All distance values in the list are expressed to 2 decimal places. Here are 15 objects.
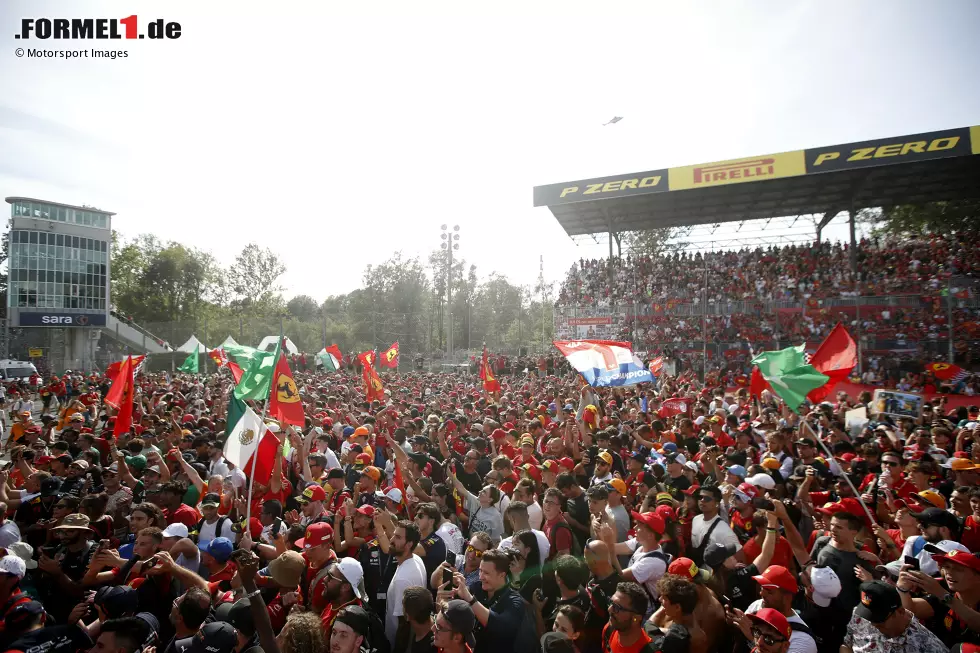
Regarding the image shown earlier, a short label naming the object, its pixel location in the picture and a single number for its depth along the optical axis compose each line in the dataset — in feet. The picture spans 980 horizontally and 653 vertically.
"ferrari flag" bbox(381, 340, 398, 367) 62.00
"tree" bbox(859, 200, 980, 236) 116.21
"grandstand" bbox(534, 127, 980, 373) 70.28
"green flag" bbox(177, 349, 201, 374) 60.10
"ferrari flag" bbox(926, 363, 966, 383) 54.34
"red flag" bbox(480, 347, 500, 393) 44.80
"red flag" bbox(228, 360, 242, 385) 35.12
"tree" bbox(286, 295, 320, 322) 213.99
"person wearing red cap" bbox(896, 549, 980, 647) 9.93
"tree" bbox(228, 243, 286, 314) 202.35
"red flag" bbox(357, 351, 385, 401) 46.03
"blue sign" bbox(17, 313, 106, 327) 135.44
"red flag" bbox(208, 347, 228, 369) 63.87
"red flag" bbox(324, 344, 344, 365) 74.74
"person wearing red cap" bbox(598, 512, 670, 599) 12.88
